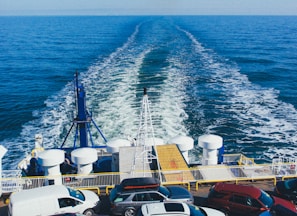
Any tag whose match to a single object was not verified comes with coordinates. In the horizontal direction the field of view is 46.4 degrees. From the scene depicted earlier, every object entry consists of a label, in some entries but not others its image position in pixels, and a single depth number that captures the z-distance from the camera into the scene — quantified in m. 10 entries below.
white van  13.88
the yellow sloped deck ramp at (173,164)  18.31
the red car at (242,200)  14.73
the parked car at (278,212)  14.12
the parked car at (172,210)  13.20
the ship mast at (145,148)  17.36
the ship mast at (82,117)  23.89
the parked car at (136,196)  14.82
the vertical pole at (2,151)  17.47
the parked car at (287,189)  16.32
